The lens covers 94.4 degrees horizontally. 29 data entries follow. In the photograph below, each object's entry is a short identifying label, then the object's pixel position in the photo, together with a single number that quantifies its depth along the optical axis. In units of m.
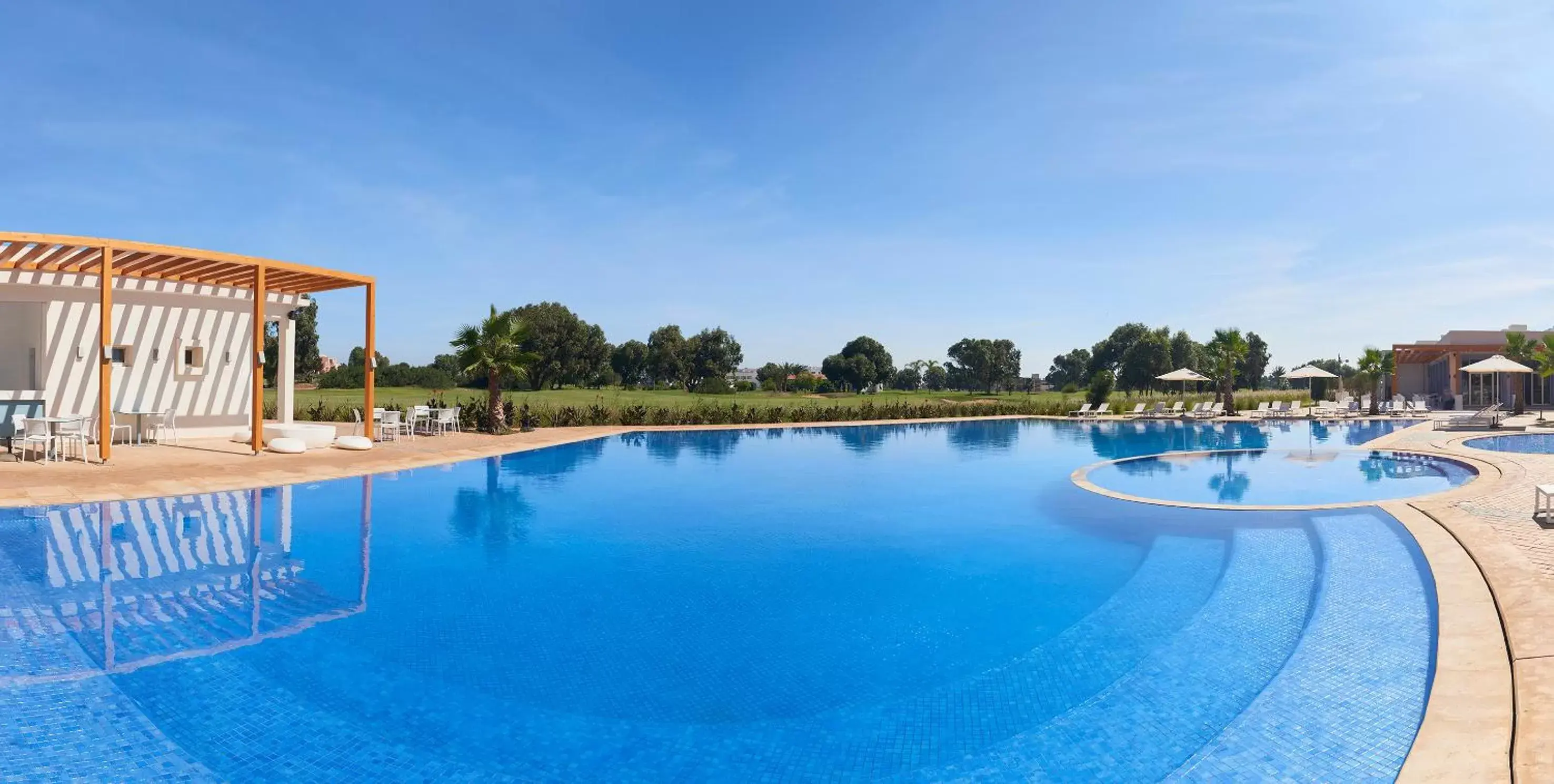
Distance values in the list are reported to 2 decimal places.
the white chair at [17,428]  11.24
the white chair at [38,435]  10.80
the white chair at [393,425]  16.52
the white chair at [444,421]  18.58
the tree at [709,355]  62.97
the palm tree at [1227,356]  26.95
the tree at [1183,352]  63.50
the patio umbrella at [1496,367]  21.11
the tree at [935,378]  81.19
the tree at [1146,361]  54.84
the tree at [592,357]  53.94
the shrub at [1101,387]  32.28
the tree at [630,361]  67.12
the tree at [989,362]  66.75
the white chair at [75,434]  11.34
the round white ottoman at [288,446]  13.09
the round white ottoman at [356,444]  14.09
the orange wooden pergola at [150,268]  10.81
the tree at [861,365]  71.69
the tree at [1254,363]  78.69
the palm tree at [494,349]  18.48
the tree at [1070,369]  83.00
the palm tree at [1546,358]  22.41
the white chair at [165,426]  13.91
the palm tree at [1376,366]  26.30
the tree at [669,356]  62.16
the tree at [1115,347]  66.44
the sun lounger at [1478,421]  19.25
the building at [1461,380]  27.53
